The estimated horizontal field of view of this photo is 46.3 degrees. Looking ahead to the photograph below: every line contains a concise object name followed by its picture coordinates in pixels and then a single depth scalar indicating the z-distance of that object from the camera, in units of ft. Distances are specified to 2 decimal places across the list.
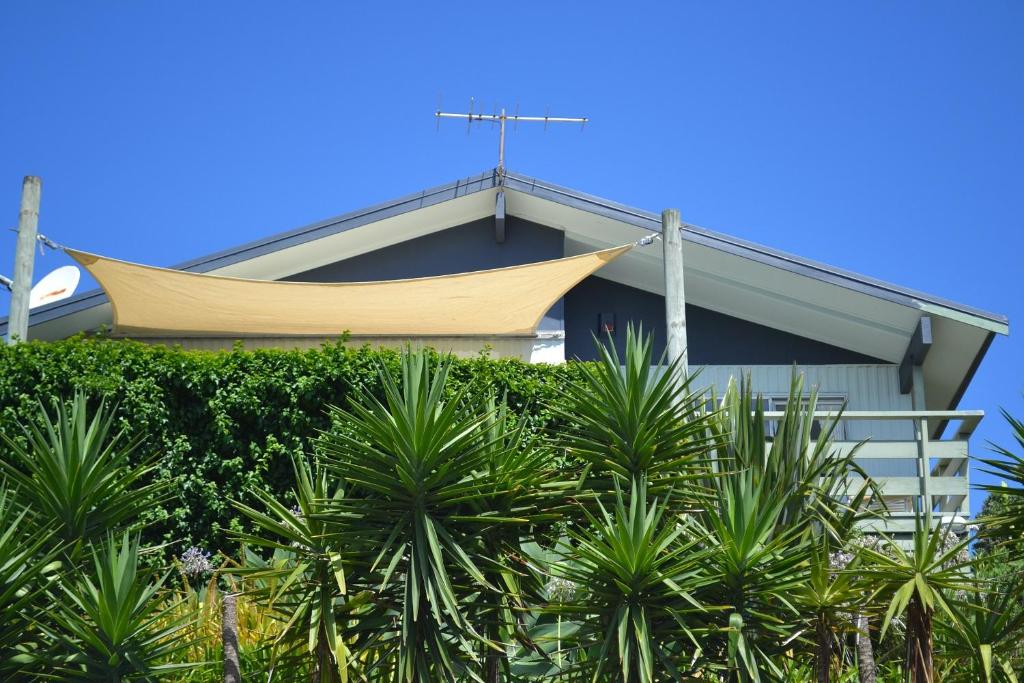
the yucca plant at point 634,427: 24.03
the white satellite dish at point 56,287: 48.47
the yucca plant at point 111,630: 22.45
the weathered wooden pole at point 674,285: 37.83
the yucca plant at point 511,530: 22.84
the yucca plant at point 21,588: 22.72
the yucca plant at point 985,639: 23.90
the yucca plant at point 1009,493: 24.77
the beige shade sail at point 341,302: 43.39
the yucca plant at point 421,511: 21.90
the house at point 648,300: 47.42
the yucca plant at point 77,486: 24.49
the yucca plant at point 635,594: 21.43
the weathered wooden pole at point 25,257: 38.83
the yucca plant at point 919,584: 22.58
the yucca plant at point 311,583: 21.72
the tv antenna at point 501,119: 53.52
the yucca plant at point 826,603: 22.48
